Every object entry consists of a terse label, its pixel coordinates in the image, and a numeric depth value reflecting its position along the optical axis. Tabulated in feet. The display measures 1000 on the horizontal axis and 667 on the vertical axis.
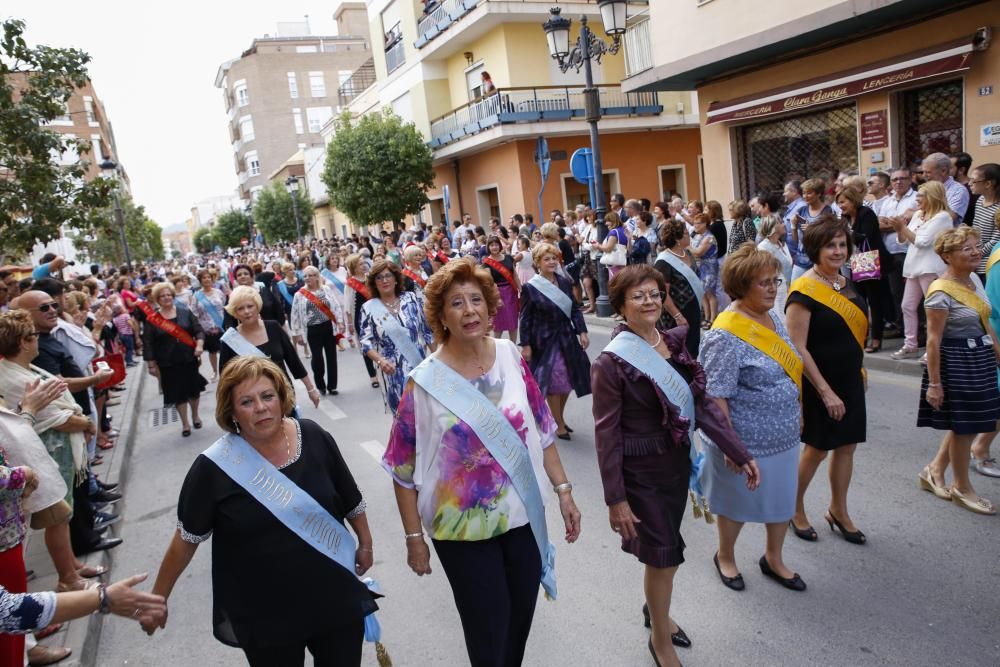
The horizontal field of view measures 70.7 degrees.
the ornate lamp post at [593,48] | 34.04
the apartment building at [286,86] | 224.74
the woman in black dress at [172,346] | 26.94
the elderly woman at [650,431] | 9.53
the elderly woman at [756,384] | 11.04
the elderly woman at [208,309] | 33.09
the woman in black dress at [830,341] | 12.09
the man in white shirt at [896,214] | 25.38
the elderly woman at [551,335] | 20.07
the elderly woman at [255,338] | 17.89
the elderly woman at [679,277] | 20.08
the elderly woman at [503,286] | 32.48
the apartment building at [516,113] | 71.51
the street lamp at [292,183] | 112.16
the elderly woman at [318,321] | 30.68
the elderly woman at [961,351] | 13.16
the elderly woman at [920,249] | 21.33
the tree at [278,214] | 161.58
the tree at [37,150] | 23.03
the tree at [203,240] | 311.88
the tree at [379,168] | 81.00
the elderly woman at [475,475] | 8.51
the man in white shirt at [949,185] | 23.71
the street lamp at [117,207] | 56.20
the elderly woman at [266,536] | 8.07
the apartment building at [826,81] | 31.83
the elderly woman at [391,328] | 19.36
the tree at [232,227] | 235.61
